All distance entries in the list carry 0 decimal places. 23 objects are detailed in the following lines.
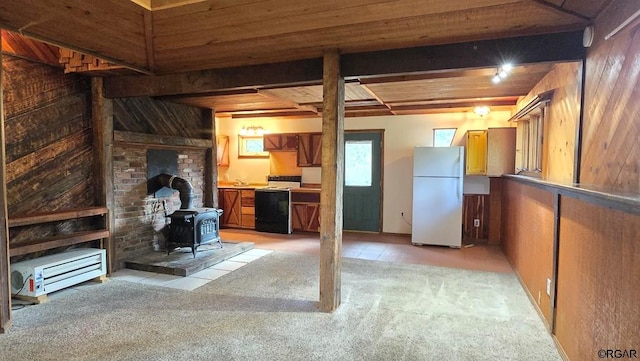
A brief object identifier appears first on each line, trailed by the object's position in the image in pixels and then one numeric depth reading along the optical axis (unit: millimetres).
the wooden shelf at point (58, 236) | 3248
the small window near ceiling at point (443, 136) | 6172
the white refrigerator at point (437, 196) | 5574
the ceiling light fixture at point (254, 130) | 7414
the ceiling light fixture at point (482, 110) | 5551
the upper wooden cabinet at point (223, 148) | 7828
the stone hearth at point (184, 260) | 4215
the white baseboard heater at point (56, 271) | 3248
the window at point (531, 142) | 3875
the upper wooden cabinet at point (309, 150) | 7023
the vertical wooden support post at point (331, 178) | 3072
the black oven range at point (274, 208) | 6765
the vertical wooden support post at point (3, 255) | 2697
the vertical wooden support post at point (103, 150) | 4121
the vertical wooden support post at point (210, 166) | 5906
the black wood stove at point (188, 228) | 4645
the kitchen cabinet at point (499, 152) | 5332
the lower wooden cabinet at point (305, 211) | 6777
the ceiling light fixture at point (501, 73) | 2904
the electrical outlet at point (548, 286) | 2824
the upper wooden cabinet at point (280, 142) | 7184
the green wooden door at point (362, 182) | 6707
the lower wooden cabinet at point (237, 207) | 7094
